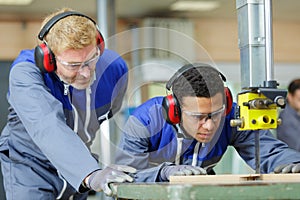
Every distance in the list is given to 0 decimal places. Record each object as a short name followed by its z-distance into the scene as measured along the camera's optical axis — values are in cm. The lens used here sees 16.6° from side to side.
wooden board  235
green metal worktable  207
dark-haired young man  293
